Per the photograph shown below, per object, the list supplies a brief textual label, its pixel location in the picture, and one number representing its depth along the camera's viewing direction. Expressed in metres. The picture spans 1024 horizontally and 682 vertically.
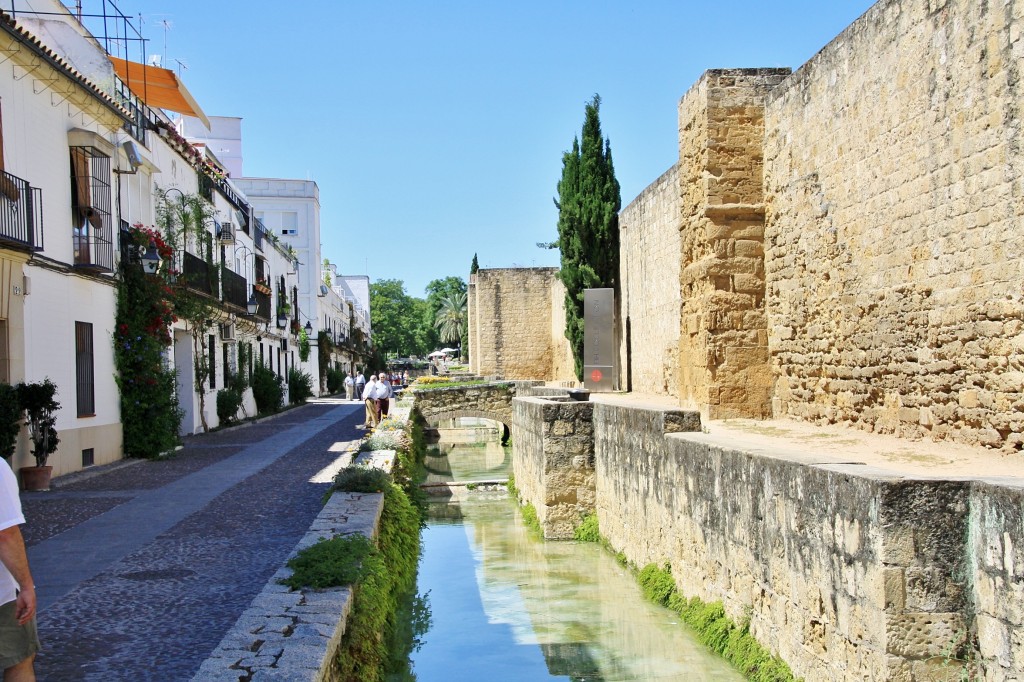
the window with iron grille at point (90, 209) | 13.53
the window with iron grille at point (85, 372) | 13.53
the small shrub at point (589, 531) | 12.32
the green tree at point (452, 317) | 88.25
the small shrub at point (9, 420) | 10.55
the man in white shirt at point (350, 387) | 42.44
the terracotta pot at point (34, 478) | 11.20
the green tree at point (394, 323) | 90.38
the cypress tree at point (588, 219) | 24.14
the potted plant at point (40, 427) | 11.22
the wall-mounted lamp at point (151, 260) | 14.95
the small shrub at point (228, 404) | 21.80
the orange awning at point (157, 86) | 19.89
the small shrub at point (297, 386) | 33.53
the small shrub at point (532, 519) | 13.45
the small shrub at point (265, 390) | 26.89
